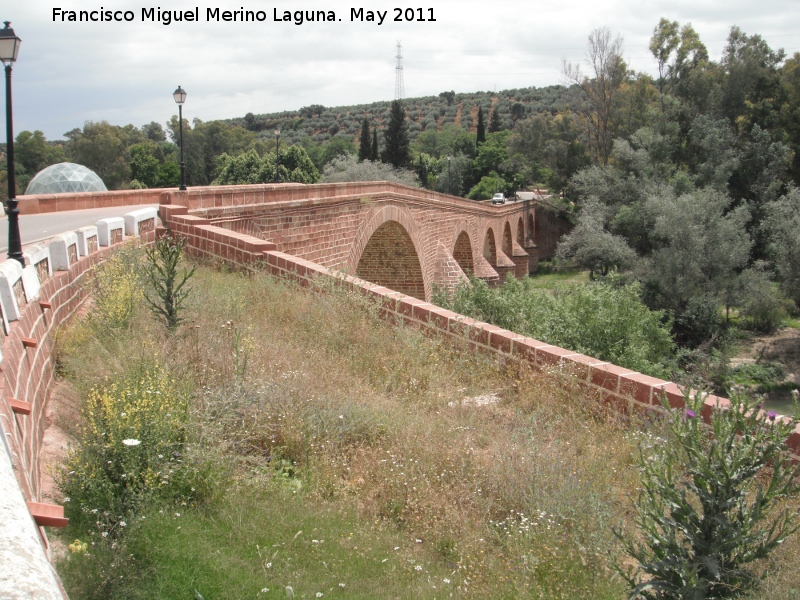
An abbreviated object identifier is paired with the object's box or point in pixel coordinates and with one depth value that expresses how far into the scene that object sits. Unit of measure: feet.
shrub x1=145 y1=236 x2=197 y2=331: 16.17
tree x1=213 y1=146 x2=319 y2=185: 135.44
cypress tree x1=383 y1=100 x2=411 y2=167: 177.06
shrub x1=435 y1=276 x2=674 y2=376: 37.22
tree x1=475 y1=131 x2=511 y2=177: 208.64
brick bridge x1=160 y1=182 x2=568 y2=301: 31.96
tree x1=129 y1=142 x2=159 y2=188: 171.01
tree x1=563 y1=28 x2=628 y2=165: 132.98
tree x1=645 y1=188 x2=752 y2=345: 79.51
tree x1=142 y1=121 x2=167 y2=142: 329.52
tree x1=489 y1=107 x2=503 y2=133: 249.47
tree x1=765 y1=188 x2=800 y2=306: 74.74
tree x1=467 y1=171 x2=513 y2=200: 197.77
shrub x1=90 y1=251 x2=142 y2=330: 16.38
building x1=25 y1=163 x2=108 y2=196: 74.64
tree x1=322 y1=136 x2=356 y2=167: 222.40
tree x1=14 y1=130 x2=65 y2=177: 146.61
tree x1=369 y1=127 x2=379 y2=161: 179.05
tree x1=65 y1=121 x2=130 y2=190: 174.29
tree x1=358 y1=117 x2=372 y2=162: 179.73
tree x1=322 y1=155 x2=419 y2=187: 121.80
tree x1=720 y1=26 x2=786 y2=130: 104.58
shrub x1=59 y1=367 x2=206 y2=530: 9.85
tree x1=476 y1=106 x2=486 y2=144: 225.48
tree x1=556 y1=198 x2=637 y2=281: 96.78
